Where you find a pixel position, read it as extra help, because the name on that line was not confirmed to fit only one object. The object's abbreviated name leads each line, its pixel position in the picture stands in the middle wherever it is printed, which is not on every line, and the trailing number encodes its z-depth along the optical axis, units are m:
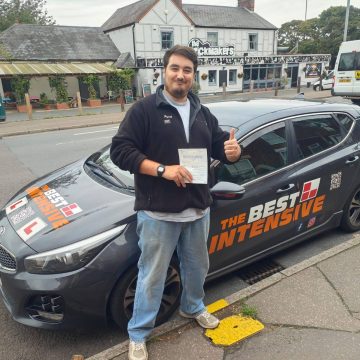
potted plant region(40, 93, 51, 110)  22.75
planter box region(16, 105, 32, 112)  21.83
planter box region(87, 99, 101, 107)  23.73
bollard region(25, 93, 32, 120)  16.93
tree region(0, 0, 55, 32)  40.97
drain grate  3.36
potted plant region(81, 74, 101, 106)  23.84
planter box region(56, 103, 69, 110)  22.41
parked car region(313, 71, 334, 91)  29.58
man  2.01
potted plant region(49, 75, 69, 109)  23.27
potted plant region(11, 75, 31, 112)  22.44
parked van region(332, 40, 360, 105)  15.41
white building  27.41
